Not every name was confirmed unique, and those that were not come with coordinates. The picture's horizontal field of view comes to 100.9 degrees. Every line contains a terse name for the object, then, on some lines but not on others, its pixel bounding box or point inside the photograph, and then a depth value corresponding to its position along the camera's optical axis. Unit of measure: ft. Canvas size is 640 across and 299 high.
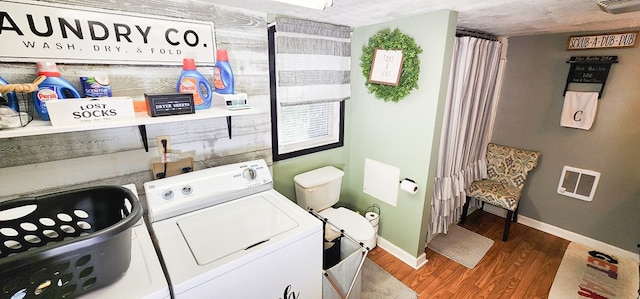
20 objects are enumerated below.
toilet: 6.68
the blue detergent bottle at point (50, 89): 3.49
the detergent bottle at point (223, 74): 4.83
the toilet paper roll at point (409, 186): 6.63
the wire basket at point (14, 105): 2.99
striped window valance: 6.11
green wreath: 6.06
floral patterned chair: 8.34
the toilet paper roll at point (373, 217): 7.59
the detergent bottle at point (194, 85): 4.46
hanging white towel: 7.57
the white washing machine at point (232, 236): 3.34
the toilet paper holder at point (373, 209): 8.03
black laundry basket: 2.19
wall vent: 7.95
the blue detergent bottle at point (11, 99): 3.30
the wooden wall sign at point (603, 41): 6.88
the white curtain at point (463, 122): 6.76
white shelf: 3.07
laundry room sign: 3.53
